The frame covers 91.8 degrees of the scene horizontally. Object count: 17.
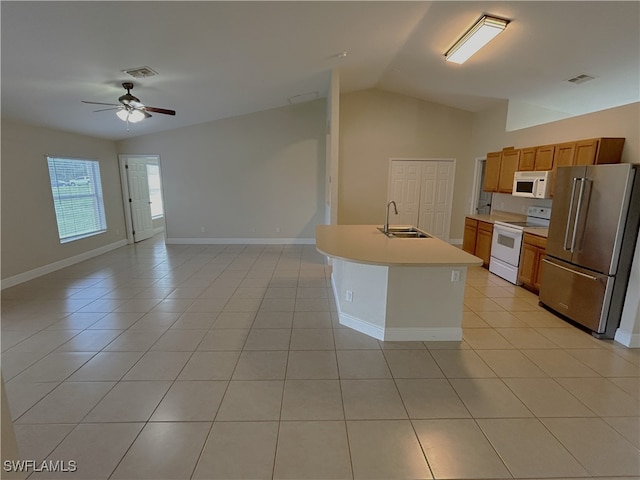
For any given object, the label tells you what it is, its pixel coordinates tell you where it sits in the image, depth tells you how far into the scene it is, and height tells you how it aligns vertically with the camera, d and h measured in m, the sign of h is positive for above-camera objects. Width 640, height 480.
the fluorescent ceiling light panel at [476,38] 3.10 +1.67
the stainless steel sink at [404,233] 3.70 -0.51
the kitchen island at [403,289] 2.82 -0.93
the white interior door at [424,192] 6.84 -0.02
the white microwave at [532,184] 4.33 +0.11
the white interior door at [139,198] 7.33 -0.23
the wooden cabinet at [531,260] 4.09 -0.93
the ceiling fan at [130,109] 3.73 +0.98
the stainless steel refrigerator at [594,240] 2.88 -0.48
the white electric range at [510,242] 4.57 -0.76
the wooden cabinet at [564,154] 3.93 +0.49
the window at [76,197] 5.42 -0.16
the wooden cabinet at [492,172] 5.51 +0.36
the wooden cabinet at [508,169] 5.04 +0.39
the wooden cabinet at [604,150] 3.49 +0.48
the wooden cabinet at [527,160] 4.64 +0.49
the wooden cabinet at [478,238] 5.24 -0.82
